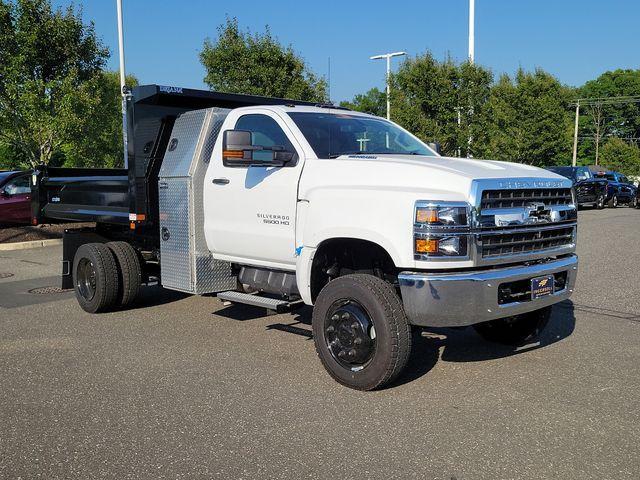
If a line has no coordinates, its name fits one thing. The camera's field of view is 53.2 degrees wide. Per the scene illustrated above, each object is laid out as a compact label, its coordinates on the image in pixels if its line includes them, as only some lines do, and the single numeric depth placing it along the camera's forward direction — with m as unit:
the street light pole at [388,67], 24.15
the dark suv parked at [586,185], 26.78
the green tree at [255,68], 21.48
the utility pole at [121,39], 20.70
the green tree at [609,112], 83.62
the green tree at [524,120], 29.14
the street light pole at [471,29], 24.31
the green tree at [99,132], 18.69
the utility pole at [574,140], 59.08
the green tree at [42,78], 17.05
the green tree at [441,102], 23.33
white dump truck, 4.43
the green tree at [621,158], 62.12
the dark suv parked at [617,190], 29.22
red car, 16.34
